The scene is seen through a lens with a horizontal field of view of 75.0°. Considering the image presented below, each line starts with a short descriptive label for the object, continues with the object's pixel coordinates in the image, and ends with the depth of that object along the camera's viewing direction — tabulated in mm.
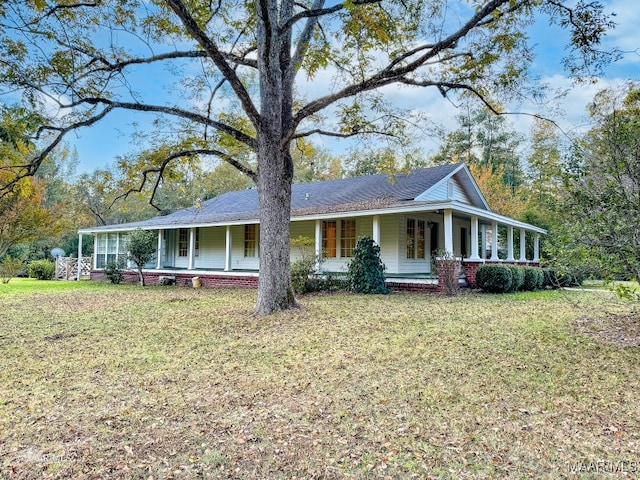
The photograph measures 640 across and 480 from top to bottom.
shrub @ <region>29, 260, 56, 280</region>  22422
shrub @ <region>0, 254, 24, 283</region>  17766
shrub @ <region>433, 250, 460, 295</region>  11391
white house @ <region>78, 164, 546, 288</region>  13328
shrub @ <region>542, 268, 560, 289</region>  14273
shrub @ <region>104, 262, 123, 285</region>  18453
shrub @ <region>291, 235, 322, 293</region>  12492
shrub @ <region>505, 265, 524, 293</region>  12452
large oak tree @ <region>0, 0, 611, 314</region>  7543
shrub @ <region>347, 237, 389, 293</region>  12062
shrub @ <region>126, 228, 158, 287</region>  16484
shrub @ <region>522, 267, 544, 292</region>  13594
